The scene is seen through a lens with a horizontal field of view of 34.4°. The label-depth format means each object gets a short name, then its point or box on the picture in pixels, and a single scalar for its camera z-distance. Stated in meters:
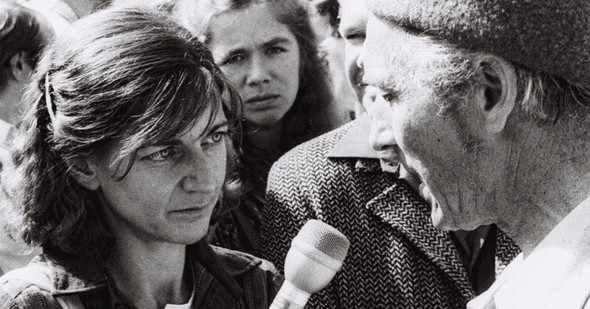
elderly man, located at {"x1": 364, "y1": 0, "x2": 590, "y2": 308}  1.64
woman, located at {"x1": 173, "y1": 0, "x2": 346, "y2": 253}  3.78
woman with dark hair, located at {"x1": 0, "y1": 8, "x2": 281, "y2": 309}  2.56
